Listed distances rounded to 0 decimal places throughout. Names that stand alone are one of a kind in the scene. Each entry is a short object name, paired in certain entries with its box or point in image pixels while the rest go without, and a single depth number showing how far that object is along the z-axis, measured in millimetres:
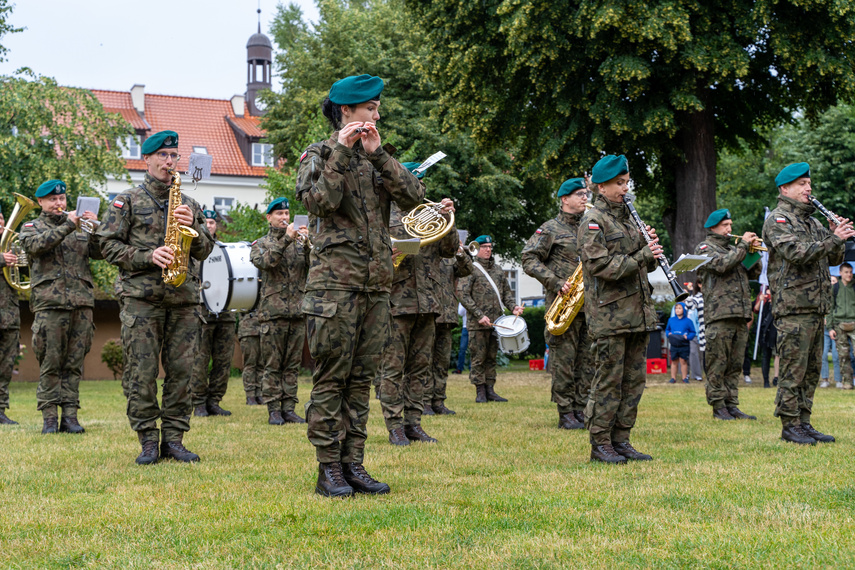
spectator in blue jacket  17938
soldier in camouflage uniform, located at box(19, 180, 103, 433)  9516
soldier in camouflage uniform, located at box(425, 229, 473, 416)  10133
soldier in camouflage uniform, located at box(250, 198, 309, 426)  10664
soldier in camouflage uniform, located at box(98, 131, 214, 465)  7133
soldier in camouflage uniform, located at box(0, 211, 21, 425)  10922
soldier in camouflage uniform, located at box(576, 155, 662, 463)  7059
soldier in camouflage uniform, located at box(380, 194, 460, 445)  8352
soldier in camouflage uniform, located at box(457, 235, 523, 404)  13969
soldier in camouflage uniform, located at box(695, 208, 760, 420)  10547
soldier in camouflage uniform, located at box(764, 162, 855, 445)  8008
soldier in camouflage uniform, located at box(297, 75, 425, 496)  5543
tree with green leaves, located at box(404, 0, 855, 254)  17922
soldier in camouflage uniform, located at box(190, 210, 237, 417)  11594
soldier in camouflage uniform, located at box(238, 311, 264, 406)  13039
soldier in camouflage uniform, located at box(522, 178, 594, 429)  9680
